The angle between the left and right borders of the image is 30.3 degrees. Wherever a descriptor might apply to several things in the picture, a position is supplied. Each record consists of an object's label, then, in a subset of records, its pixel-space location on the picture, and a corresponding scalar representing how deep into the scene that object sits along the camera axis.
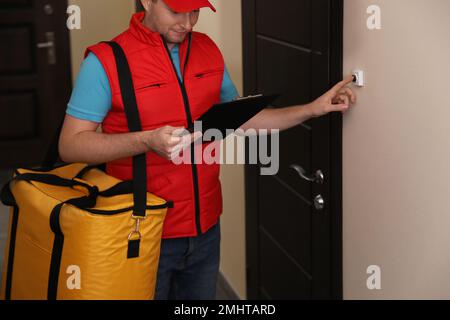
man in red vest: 2.32
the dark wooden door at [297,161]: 2.58
